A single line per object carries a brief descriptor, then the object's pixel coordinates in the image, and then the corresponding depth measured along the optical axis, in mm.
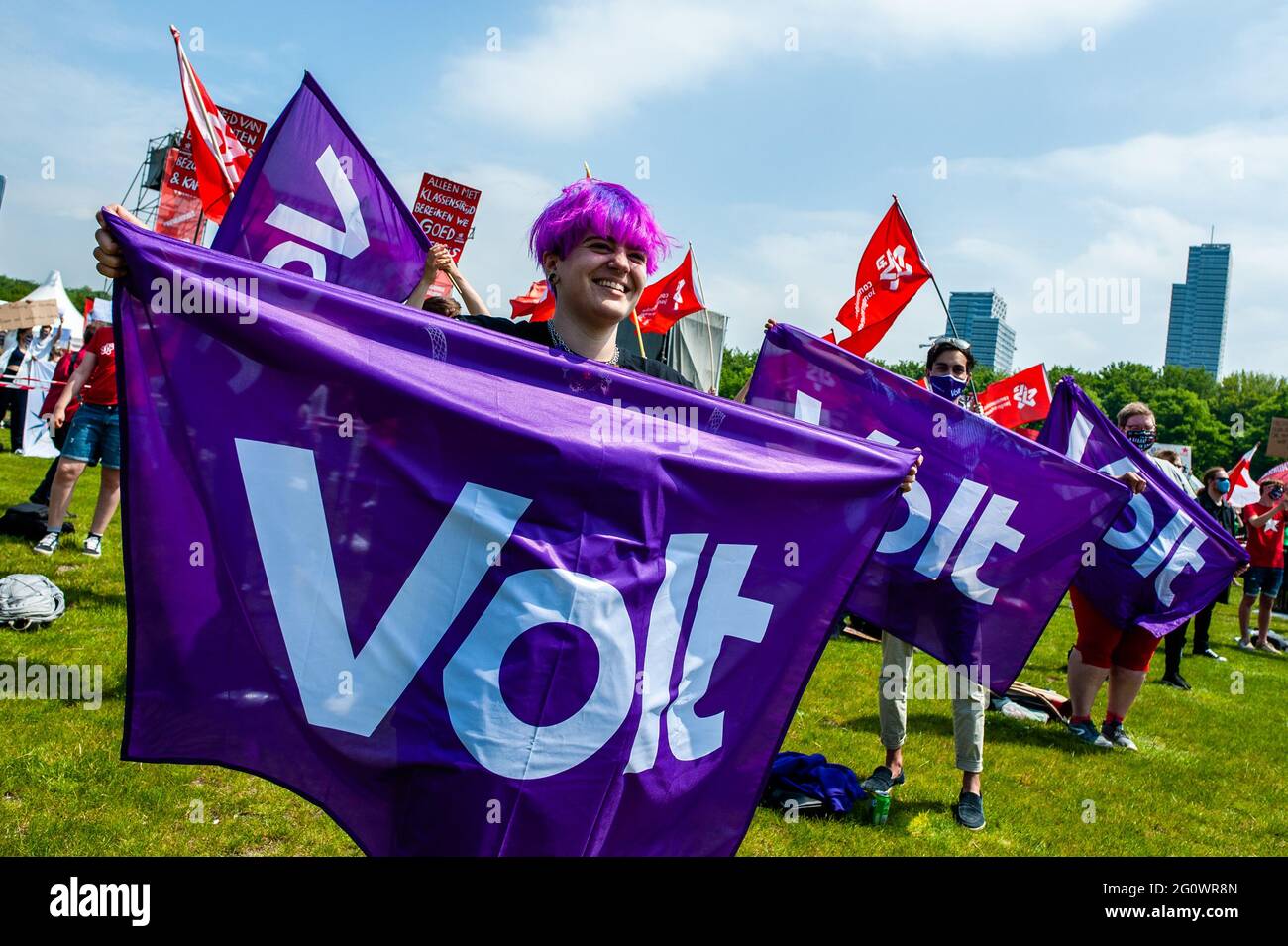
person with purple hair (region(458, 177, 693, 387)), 2725
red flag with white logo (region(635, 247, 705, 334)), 17406
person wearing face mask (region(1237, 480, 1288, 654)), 12336
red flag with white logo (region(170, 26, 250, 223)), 6031
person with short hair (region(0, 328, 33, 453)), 15516
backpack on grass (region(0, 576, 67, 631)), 5875
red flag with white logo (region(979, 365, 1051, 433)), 14242
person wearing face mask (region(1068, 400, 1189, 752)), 6648
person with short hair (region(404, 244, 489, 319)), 3645
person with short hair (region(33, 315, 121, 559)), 7773
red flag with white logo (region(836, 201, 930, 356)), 9648
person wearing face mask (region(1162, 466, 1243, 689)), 9430
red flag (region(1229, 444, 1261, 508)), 18406
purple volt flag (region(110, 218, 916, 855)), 2227
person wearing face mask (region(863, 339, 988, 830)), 4887
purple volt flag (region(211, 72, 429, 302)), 4816
